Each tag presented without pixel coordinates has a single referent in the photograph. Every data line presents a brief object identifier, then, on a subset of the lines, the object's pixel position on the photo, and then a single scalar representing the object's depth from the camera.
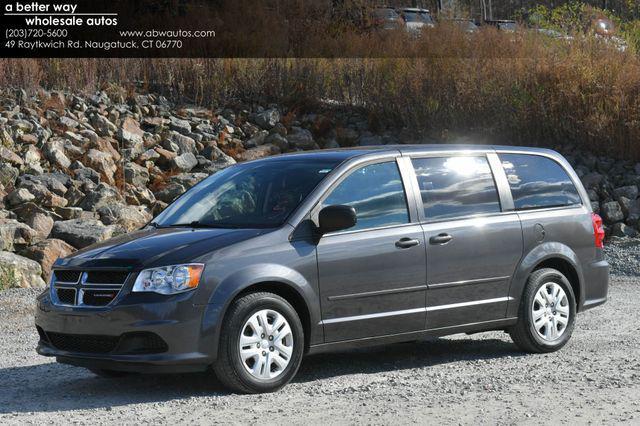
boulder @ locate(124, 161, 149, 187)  18.91
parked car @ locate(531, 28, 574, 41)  23.89
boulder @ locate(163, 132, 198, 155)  20.42
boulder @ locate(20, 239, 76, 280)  14.83
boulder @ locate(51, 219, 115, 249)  15.66
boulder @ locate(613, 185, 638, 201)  20.34
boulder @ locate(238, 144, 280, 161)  20.58
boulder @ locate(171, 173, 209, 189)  19.08
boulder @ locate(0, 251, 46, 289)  14.12
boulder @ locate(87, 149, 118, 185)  18.72
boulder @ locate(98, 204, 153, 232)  16.97
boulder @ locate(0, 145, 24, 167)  18.06
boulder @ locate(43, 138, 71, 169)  18.66
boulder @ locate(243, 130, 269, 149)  21.39
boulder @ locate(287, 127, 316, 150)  21.64
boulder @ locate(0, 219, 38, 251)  15.47
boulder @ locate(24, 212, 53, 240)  16.19
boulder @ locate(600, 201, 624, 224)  19.84
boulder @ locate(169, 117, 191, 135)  21.09
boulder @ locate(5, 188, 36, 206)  16.98
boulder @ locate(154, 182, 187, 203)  18.62
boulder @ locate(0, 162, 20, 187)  17.61
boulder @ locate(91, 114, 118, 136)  20.25
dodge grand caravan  7.33
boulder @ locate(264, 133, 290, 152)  21.39
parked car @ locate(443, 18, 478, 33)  24.93
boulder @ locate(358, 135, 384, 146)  22.11
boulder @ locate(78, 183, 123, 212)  17.45
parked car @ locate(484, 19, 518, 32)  25.11
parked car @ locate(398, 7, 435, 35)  28.18
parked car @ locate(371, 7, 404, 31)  26.50
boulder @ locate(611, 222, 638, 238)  19.30
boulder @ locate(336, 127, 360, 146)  22.36
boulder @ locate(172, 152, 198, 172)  19.80
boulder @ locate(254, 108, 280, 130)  22.25
